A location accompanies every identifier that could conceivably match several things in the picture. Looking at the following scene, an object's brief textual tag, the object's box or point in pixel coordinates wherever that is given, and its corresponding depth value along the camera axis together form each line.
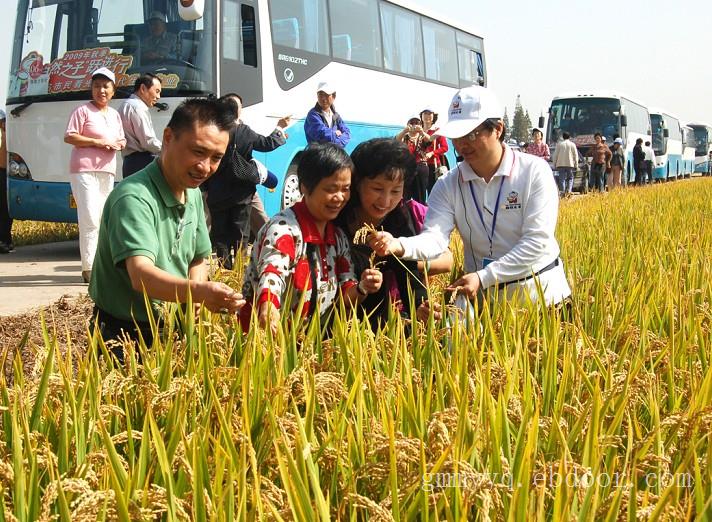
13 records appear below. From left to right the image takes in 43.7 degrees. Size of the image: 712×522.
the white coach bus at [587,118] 23.98
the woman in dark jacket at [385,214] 2.94
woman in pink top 6.35
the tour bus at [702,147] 45.06
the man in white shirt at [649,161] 27.73
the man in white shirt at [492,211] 3.09
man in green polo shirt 2.60
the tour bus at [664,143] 32.06
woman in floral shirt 2.77
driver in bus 7.62
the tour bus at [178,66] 7.68
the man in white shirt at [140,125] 6.37
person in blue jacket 7.75
